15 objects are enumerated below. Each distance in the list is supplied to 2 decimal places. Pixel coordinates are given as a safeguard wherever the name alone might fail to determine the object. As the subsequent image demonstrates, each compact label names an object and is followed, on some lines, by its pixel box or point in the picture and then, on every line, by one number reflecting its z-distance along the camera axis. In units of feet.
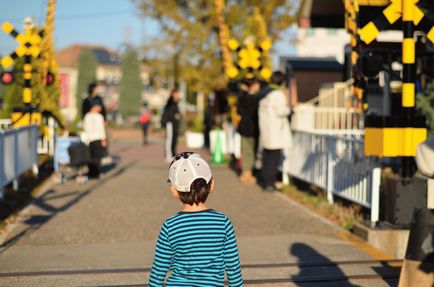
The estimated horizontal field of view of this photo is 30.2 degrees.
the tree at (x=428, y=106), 46.99
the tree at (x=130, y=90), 244.83
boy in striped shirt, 12.84
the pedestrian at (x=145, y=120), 106.12
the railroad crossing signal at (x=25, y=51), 49.11
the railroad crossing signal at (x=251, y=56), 60.29
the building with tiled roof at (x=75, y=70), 275.80
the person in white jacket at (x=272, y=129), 41.86
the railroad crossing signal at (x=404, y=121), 26.16
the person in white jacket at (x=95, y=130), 49.44
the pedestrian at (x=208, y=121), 88.28
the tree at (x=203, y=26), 109.29
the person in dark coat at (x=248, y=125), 46.01
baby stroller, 46.88
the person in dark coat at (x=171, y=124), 64.85
